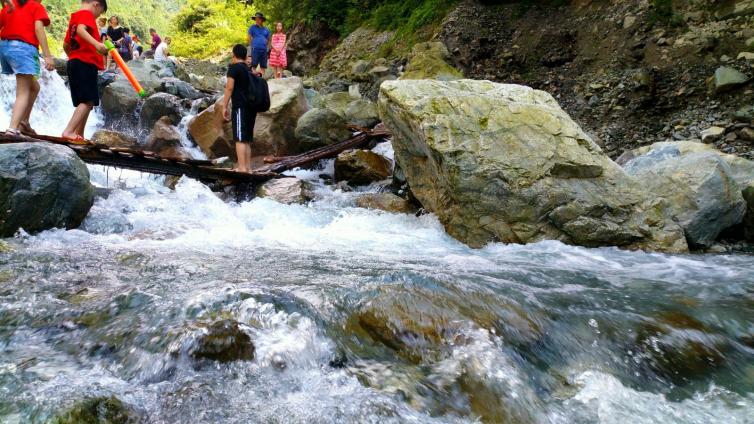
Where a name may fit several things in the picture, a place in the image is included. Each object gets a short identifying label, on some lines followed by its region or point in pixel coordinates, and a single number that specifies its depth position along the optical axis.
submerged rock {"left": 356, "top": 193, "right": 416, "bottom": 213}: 7.15
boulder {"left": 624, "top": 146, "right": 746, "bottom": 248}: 5.49
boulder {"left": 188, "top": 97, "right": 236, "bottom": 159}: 10.83
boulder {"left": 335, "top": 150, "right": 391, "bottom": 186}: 8.83
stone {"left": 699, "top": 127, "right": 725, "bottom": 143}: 7.73
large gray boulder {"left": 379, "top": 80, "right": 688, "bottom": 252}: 5.29
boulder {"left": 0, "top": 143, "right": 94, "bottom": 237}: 4.64
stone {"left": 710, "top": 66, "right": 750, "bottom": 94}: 8.28
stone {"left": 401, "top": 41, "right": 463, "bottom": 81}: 11.96
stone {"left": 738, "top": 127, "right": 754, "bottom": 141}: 7.45
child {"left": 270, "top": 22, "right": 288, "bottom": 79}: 14.96
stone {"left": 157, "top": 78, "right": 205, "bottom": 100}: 13.88
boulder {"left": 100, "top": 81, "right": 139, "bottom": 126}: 12.44
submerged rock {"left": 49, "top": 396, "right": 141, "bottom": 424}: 1.85
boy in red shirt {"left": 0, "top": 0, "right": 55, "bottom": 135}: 6.12
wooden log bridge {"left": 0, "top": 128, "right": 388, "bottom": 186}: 6.38
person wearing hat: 12.80
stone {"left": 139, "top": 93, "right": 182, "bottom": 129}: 12.05
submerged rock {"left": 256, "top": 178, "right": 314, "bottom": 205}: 7.43
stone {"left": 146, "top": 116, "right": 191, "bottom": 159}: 10.91
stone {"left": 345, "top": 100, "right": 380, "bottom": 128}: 11.19
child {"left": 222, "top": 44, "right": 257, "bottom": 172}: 7.66
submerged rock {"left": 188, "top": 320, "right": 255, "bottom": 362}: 2.37
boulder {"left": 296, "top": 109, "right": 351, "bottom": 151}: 10.08
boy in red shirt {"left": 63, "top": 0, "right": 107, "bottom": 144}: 6.44
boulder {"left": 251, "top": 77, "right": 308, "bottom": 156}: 10.52
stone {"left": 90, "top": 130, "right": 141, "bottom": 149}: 10.33
